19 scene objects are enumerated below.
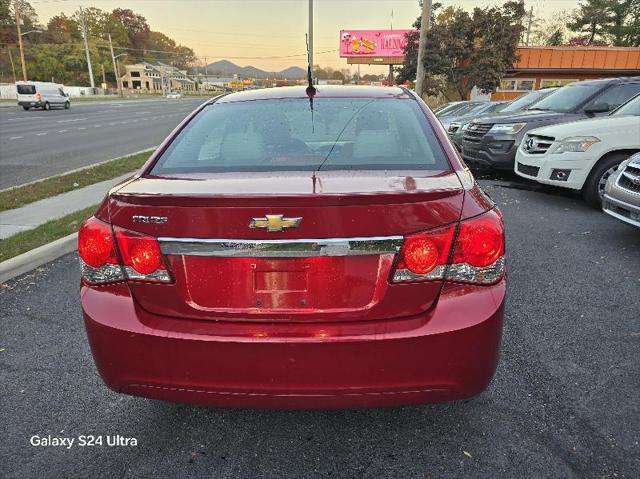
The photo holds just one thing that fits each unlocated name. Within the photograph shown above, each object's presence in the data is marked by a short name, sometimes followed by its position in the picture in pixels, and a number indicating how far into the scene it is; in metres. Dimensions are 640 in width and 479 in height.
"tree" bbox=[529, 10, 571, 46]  58.75
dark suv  8.68
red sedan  1.83
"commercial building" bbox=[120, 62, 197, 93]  130.12
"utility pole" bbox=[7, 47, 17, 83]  82.90
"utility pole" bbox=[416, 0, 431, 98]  19.36
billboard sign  50.91
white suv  6.78
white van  37.75
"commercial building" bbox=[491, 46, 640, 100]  31.48
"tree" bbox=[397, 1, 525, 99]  27.69
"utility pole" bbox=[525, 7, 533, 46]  65.97
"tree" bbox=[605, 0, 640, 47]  48.28
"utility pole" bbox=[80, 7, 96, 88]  82.03
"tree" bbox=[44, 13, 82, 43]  108.95
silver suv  4.96
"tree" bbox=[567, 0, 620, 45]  52.69
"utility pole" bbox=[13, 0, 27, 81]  53.75
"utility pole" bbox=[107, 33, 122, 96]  98.22
